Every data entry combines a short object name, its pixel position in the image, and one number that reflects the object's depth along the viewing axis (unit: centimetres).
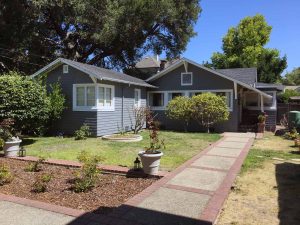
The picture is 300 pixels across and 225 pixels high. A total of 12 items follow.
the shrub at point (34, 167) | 731
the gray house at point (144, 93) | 1438
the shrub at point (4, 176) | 612
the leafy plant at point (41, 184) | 564
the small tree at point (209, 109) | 1628
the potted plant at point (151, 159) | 673
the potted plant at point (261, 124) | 1680
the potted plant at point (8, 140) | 911
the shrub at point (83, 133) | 1357
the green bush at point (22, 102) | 1094
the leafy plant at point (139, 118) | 1611
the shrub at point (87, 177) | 572
